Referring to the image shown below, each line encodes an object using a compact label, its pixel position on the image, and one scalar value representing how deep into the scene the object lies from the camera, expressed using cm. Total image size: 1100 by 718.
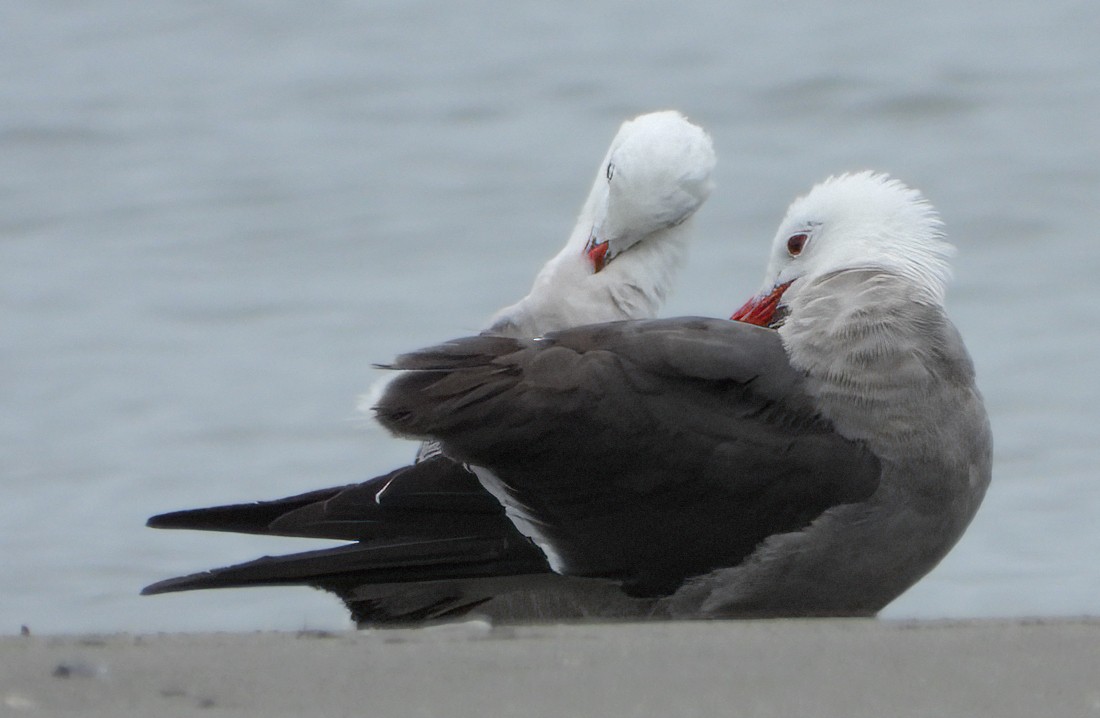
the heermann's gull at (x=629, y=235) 1042
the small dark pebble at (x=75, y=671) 591
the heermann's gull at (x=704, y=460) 851
